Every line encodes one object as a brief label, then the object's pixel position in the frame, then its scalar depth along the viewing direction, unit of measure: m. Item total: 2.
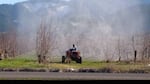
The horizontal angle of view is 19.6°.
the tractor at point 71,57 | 36.56
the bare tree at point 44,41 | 43.09
